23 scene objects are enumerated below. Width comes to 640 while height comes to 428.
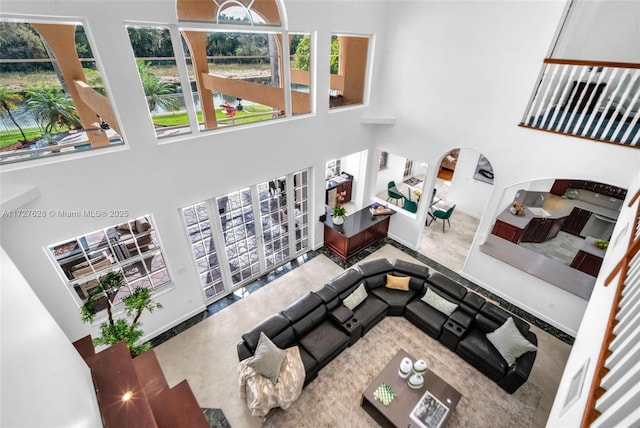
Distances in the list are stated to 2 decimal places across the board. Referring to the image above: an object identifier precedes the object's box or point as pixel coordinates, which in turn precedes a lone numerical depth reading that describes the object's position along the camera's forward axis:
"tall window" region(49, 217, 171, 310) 4.31
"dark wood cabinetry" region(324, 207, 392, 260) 7.40
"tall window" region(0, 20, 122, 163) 3.33
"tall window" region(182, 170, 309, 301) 5.70
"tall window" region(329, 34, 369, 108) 6.62
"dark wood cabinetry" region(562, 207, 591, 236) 7.65
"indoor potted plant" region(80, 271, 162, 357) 3.94
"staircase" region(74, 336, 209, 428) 2.67
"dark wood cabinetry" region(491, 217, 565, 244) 7.16
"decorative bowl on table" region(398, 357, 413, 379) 4.49
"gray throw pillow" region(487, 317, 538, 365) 4.65
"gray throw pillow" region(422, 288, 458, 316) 5.57
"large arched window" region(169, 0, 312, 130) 4.49
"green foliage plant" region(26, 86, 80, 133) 3.57
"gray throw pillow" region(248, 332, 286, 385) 4.25
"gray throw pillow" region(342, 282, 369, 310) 5.63
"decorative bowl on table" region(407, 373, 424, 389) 4.36
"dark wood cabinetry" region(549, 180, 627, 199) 7.94
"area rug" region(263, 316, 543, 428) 4.42
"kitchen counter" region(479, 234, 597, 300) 5.68
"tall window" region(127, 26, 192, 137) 3.99
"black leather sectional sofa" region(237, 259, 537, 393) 4.78
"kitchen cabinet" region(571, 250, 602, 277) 5.99
